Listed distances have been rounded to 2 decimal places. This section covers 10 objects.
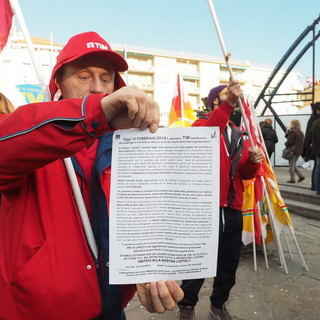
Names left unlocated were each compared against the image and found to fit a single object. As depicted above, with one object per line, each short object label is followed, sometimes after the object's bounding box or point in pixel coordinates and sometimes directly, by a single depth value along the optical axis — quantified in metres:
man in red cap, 0.75
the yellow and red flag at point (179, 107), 4.69
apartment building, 41.28
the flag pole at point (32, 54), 0.92
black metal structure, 9.55
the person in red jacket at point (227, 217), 2.36
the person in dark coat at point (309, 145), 6.33
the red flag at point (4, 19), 1.03
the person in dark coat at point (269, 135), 8.77
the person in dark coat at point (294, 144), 7.68
